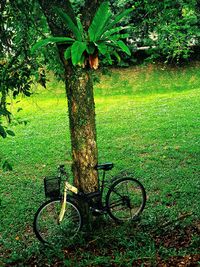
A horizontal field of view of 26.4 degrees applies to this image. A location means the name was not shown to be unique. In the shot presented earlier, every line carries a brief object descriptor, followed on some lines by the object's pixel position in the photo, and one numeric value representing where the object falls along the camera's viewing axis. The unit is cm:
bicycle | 589
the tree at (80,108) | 549
